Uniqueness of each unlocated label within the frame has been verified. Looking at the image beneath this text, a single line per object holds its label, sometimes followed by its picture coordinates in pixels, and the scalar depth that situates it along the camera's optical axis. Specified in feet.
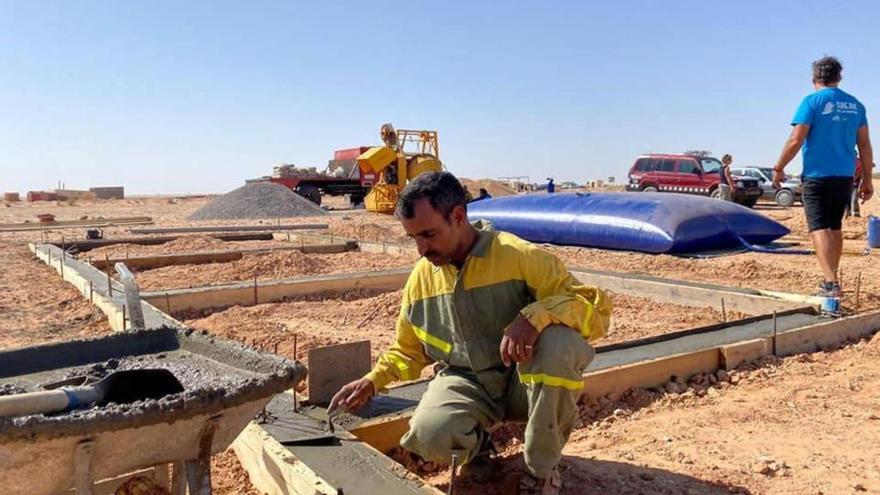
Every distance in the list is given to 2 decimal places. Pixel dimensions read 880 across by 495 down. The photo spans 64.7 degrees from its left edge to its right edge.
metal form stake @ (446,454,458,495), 6.59
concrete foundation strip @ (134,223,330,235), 43.47
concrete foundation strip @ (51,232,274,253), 34.53
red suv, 58.18
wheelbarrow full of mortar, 5.21
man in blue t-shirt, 15.48
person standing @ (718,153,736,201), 50.14
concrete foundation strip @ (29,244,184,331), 15.34
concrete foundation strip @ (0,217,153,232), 52.85
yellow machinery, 57.57
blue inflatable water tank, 27.50
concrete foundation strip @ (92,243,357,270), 27.63
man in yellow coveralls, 6.65
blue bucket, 29.32
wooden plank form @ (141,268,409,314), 19.01
